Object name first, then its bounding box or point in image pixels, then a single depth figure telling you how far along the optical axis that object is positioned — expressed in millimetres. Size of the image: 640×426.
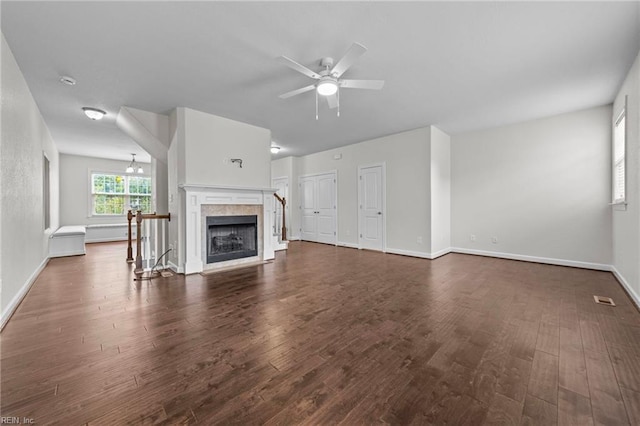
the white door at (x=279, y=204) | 7400
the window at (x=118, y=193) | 8070
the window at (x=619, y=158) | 3582
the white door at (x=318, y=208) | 7262
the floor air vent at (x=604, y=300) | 2852
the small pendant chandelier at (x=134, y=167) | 7932
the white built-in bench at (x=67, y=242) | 5531
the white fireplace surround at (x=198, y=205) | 4148
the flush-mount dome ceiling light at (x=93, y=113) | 4122
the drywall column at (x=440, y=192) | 5266
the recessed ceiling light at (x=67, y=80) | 3201
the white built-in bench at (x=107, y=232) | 7781
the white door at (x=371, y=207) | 6105
